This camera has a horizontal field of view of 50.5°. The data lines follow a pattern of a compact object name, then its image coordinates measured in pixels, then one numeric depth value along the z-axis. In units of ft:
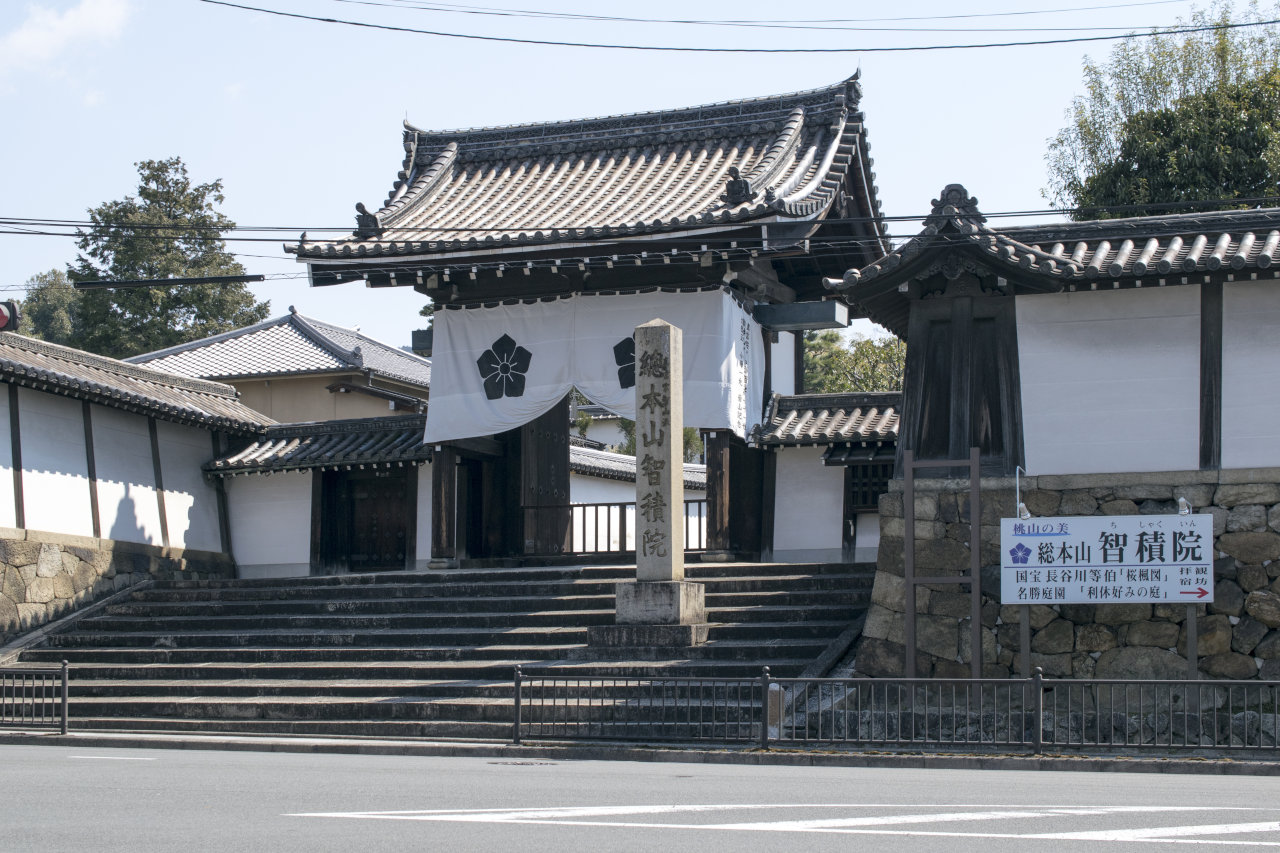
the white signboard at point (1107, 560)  45.75
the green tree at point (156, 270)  131.34
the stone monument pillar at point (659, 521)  55.06
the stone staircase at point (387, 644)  52.01
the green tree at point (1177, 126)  87.76
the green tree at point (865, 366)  124.36
